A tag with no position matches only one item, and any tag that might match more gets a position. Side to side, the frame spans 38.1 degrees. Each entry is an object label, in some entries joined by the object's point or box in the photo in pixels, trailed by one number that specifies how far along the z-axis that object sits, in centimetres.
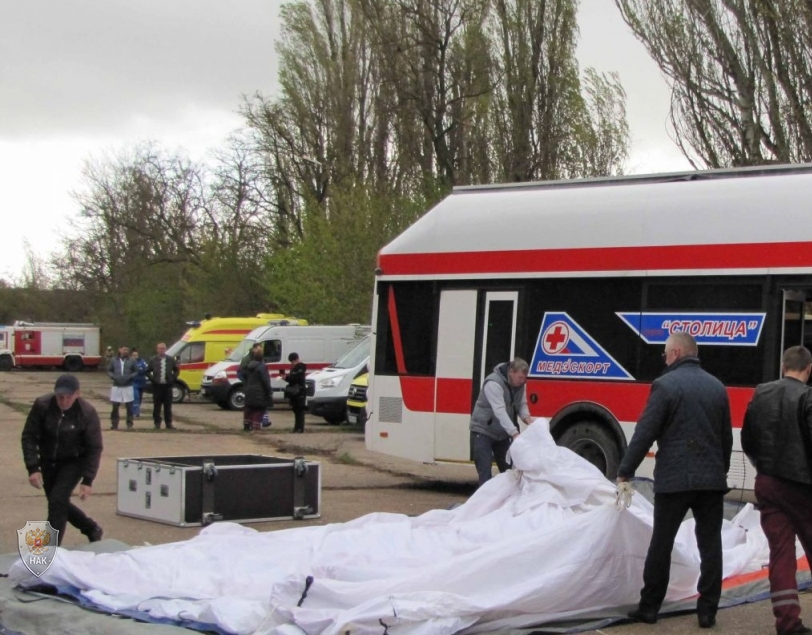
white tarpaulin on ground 688
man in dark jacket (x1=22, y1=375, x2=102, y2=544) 907
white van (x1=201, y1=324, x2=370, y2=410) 3203
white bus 1169
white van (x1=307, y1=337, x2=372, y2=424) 2669
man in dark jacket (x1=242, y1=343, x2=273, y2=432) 2327
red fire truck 7000
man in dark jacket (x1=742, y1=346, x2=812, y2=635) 687
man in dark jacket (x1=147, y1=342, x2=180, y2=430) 2505
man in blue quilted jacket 713
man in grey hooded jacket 1155
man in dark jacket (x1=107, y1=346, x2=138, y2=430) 2591
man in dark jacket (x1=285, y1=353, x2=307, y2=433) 2484
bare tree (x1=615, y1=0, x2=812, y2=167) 2442
